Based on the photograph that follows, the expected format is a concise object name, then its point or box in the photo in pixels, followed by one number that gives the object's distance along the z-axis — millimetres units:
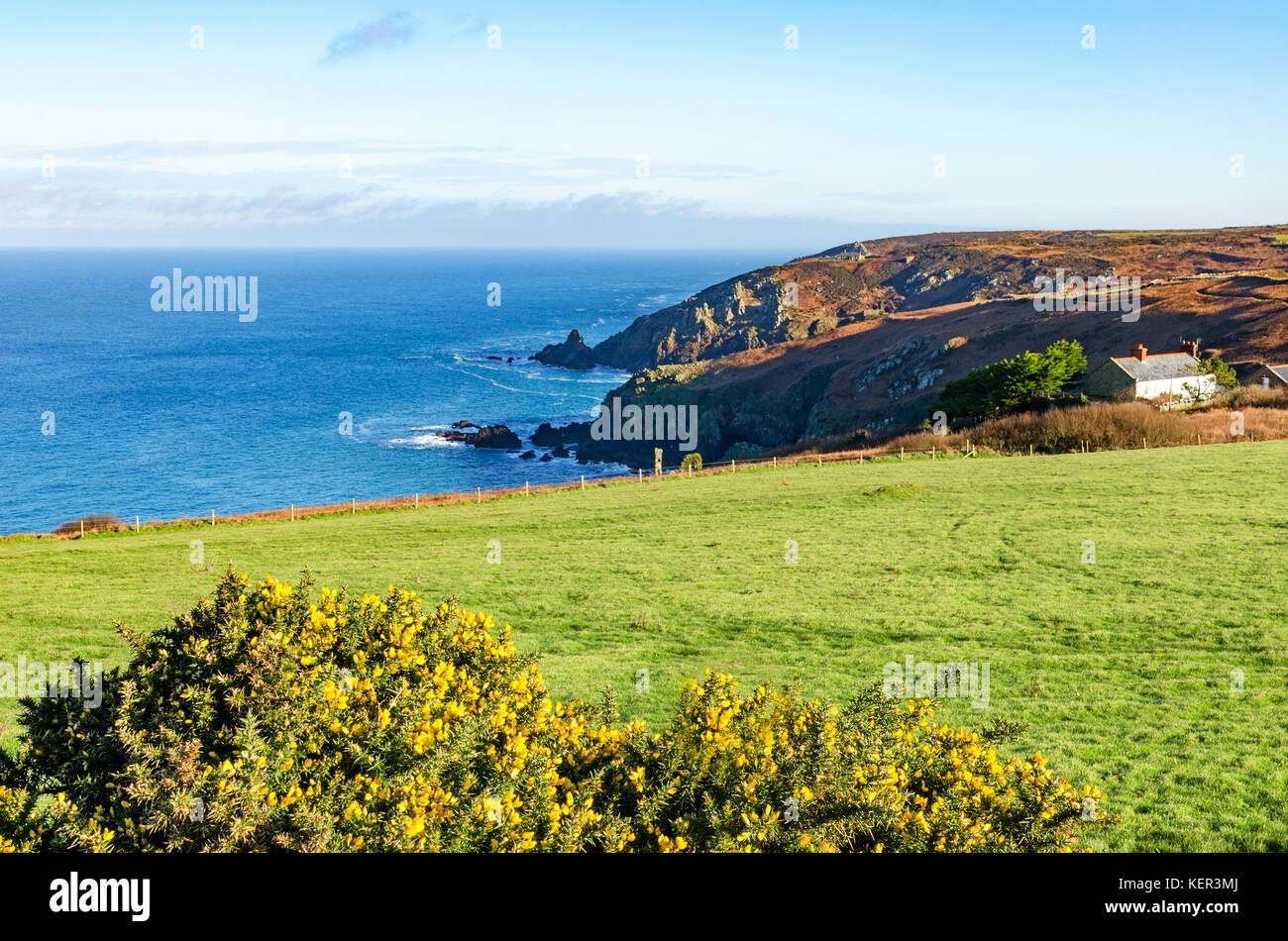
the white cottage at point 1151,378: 74188
